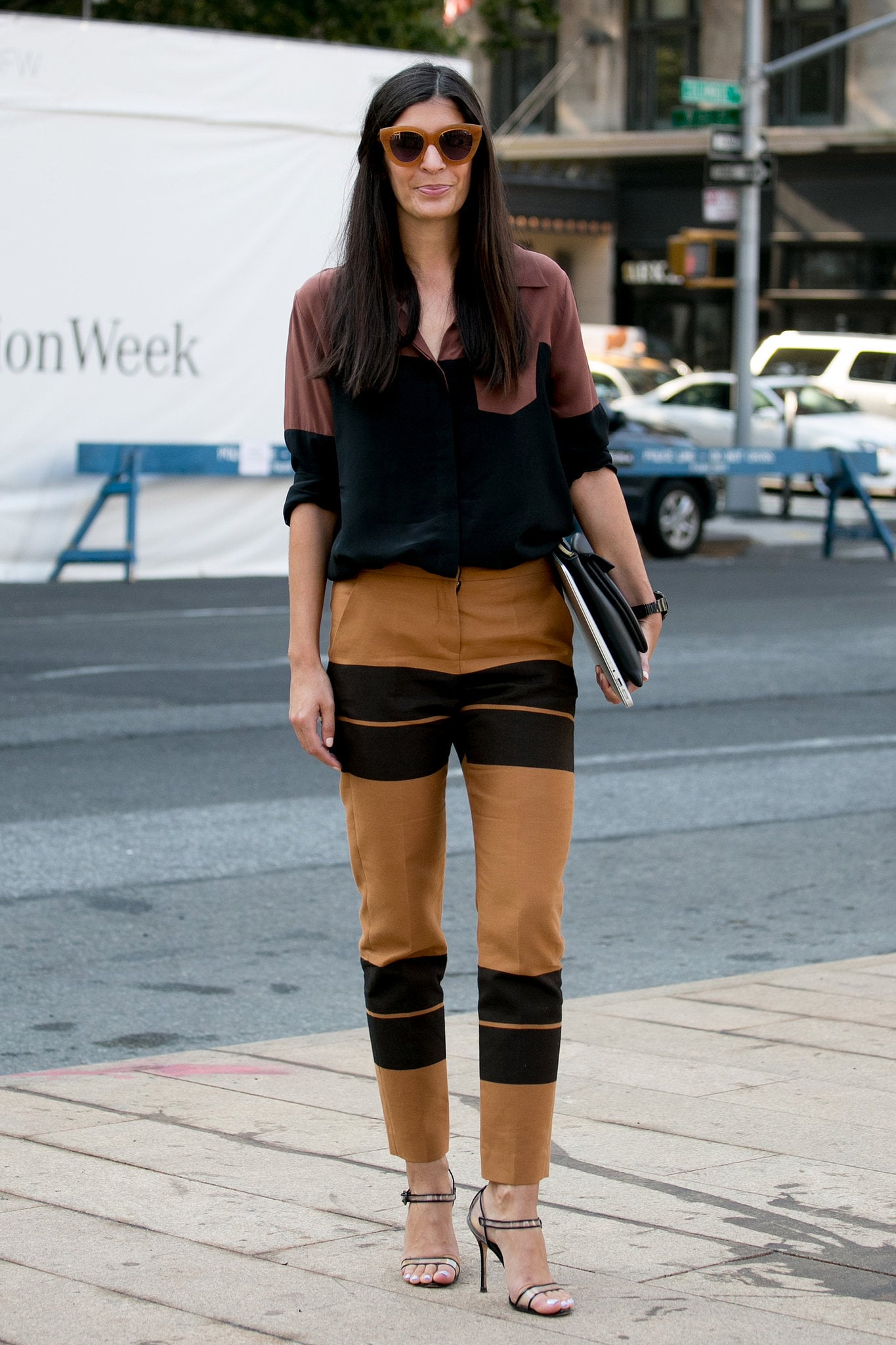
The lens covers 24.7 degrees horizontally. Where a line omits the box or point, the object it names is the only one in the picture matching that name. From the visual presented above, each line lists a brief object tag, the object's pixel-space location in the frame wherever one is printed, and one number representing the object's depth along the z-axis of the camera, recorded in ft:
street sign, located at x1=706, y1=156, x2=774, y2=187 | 75.25
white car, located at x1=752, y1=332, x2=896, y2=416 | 98.37
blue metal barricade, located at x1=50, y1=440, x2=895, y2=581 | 55.72
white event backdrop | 54.49
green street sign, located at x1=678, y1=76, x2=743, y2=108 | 75.36
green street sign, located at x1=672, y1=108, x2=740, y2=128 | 75.82
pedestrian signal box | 81.82
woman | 10.16
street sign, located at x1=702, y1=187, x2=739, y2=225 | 77.41
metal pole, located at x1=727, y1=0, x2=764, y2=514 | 76.59
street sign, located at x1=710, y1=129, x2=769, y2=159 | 75.25
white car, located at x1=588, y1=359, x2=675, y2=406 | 100.99
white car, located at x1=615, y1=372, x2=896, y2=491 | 87.04
